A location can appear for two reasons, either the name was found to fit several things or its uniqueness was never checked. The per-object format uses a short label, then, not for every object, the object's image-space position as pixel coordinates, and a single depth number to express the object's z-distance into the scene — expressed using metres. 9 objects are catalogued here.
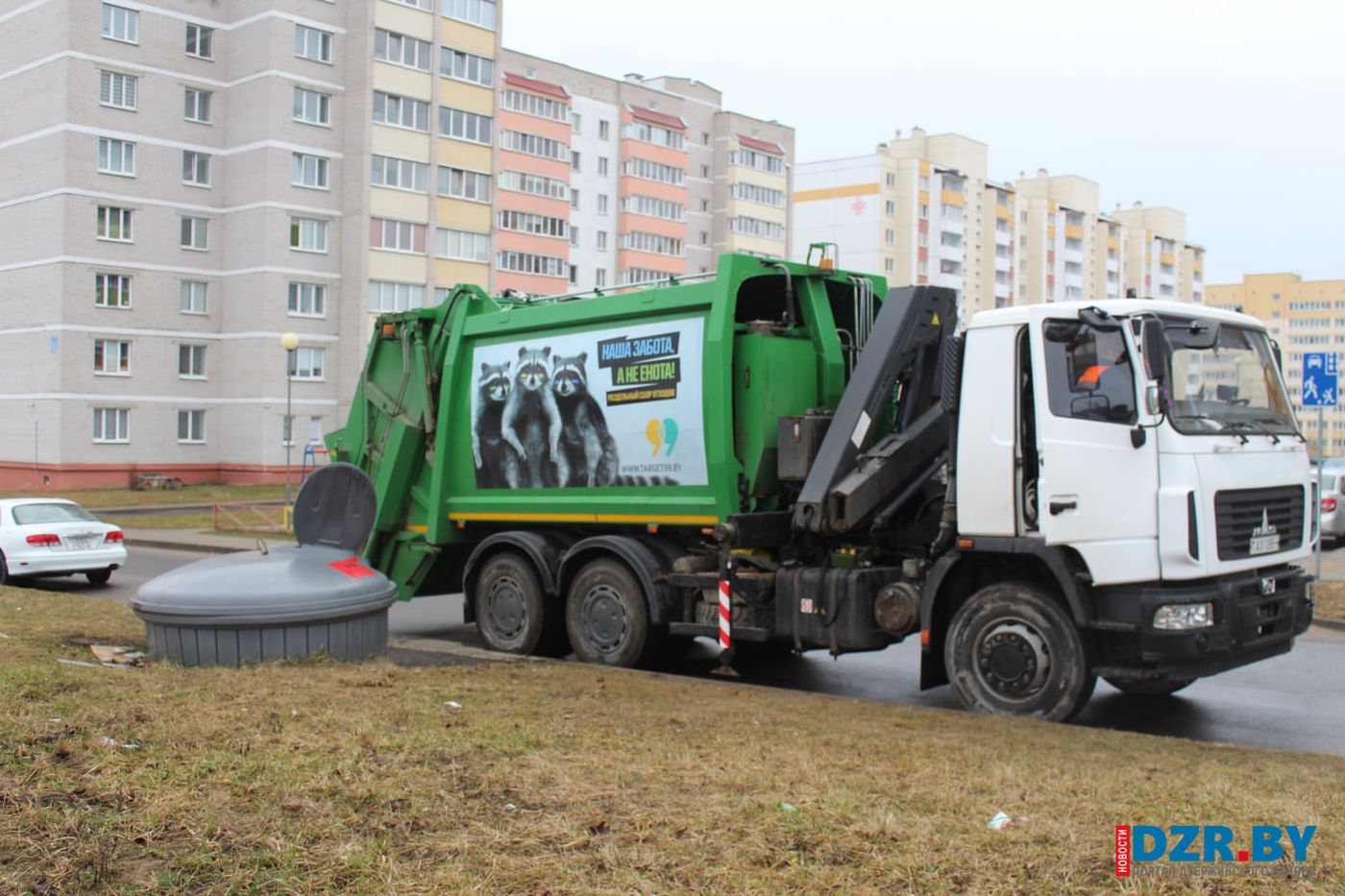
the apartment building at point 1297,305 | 152.00
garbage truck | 7.73
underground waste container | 8.80
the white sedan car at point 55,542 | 18.05
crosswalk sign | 16.28
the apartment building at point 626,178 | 70.75
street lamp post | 32.84
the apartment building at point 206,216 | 49.22
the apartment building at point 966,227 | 102.12
